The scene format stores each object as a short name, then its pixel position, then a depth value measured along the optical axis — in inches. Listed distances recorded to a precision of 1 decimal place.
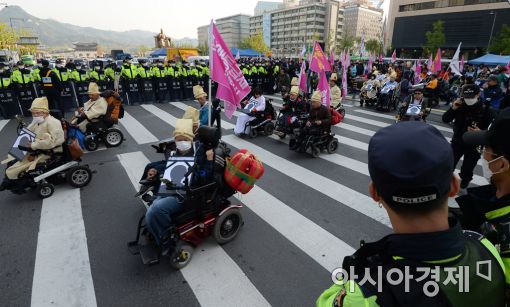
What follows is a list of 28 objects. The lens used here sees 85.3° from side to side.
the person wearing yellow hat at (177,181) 129.8
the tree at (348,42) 2845.0
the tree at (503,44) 1263.9
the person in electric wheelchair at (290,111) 344.2
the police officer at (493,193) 60.8
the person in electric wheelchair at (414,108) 353.3
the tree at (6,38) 1695.9
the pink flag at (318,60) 371.2
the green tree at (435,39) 1875.0
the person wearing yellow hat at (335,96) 427.2
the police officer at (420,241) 38.6
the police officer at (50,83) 411.2
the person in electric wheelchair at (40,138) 198.7
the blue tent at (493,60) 852.0
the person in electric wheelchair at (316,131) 290.0
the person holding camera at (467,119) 198.5
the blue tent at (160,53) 1398.9
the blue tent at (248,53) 1377.3
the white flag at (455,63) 559.0
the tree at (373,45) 2598.4
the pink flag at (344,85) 495.7
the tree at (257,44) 3176.7
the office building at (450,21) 1924.5
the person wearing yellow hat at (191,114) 247.1
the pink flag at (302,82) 394.6
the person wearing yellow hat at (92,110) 299.6
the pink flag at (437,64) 562.4
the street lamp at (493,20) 1801.9
